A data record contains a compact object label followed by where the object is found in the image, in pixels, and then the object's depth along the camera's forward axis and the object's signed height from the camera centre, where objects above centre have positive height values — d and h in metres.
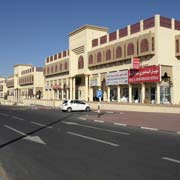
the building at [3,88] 91.50 +2.23
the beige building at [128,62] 26.31 +4.60
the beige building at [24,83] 62.37 +3.32
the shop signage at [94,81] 35.97 +2.17
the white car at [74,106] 27.21 -1.58
